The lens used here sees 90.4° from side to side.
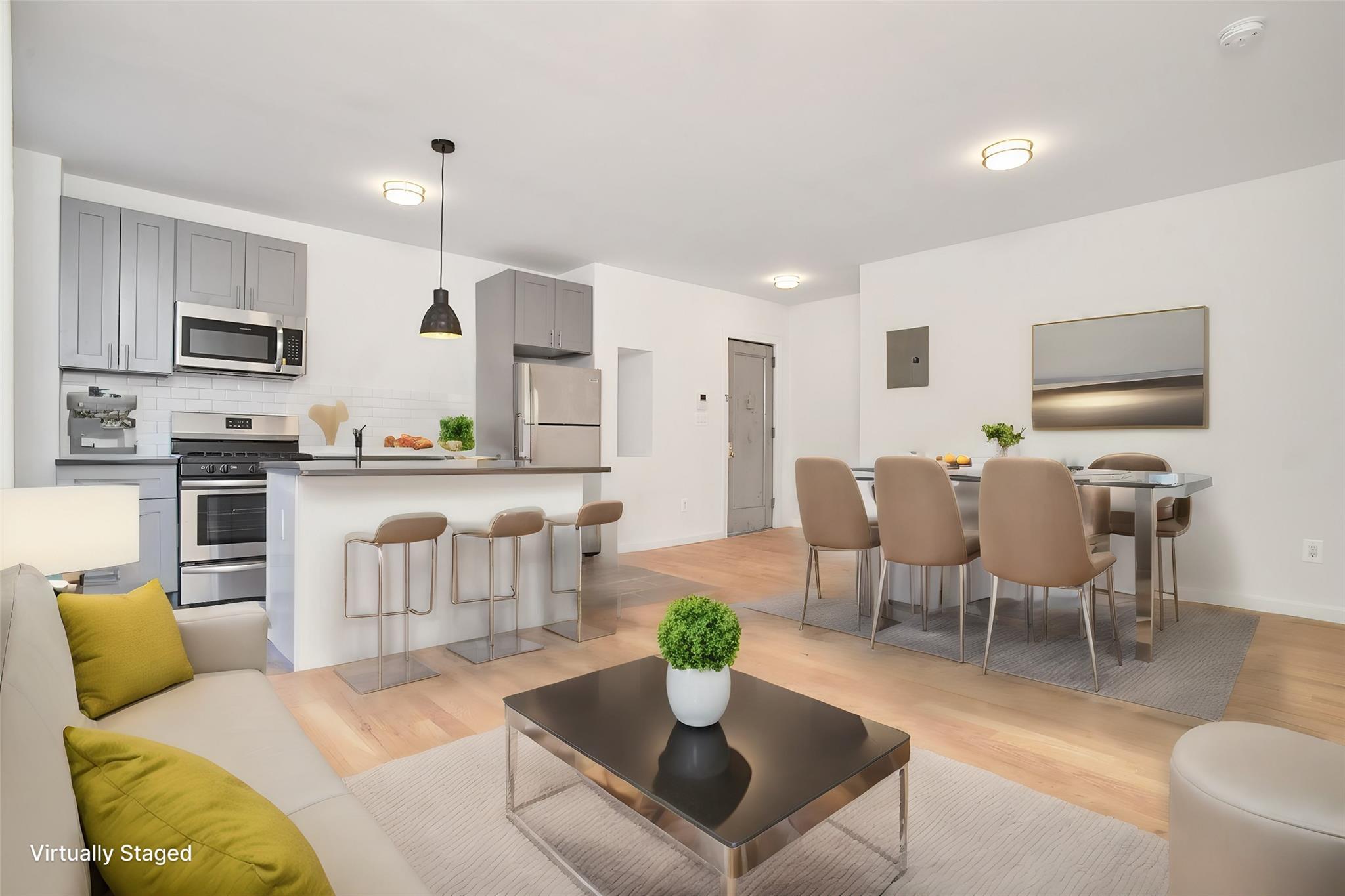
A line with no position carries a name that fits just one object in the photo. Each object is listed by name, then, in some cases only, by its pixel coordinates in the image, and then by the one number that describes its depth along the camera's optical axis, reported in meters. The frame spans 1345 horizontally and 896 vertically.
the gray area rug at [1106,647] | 2.84
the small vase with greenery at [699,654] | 1.60
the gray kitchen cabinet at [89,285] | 3.91
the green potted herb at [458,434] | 4.12
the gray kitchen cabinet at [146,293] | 4.11
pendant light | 3.86
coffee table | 1.26
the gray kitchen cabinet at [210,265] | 4.30
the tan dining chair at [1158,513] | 3.94
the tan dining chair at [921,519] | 3.28
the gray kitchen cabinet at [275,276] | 4.59
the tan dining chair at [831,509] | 3.71
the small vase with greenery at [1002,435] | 3.83
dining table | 2.98
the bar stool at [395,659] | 2.98
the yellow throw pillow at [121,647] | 1.61
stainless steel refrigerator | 5.50
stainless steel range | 4.06
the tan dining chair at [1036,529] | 2.88
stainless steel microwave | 4.28
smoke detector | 2.60
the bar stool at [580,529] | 3.62
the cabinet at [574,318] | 5.90
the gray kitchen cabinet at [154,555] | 3.95
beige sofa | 0.72
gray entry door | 7.61
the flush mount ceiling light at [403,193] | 4.22
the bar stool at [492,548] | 3.36
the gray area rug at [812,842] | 1.64
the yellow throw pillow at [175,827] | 0.75
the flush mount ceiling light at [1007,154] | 3.67
